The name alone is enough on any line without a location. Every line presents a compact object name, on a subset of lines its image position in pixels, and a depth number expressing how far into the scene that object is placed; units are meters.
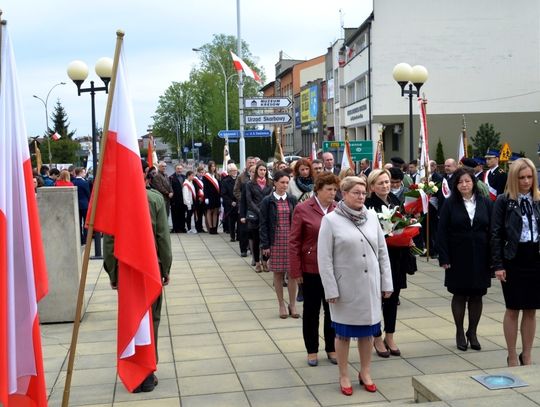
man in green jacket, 6.23
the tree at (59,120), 106.25
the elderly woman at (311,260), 6.73
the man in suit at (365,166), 18.09
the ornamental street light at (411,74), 16.69
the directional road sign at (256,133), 22.56
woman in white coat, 5.76
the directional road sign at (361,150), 26.01
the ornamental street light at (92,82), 15.24
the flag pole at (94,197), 4.42
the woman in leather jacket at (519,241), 6.08
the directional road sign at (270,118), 19.55
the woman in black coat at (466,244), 6.92
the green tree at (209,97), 76.19
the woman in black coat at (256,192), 12.30
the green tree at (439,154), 41.68
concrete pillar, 8.84
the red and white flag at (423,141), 13.58
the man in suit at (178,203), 20.62
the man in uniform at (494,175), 11.88
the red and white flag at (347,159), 16.04
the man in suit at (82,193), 17.95
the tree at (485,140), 39.03
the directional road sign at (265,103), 19.56
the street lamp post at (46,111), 63.62
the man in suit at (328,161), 12.09
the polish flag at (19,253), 4.21
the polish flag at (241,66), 23.61
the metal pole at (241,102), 20.34
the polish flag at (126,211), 4.74
